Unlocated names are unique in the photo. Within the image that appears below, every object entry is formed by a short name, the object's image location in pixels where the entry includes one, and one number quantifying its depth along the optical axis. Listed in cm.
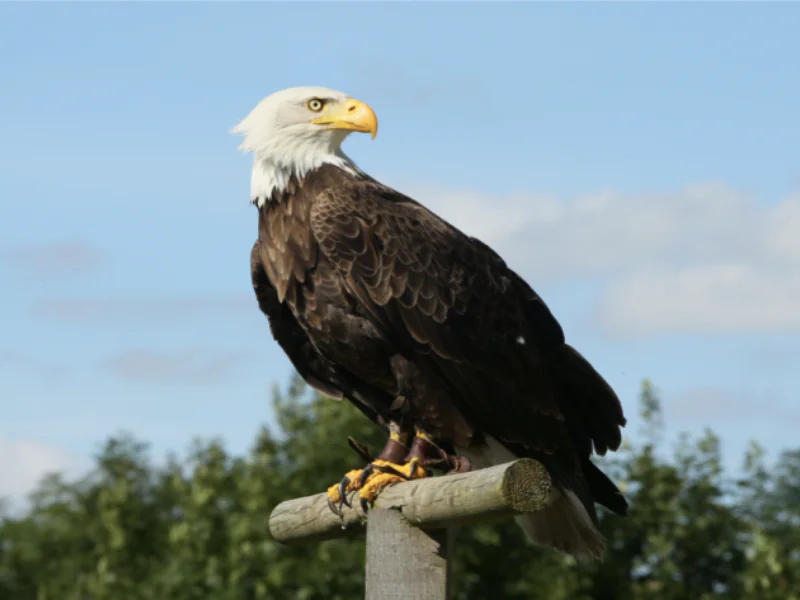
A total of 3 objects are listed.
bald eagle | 1187
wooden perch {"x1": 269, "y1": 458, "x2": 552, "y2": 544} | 960
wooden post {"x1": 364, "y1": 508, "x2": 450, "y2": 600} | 1061
